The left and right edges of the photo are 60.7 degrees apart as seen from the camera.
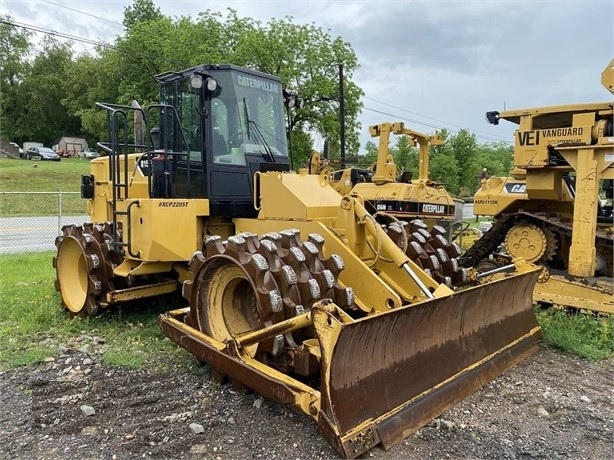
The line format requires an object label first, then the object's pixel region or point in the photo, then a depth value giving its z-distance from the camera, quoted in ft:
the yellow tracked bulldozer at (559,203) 21.52
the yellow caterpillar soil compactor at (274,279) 11.30
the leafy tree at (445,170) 107.96
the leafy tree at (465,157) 116.47
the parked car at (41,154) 148.56
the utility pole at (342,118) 65.21
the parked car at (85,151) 176.76
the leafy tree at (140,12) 171.73
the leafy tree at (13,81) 184.14
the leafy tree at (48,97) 190.70
